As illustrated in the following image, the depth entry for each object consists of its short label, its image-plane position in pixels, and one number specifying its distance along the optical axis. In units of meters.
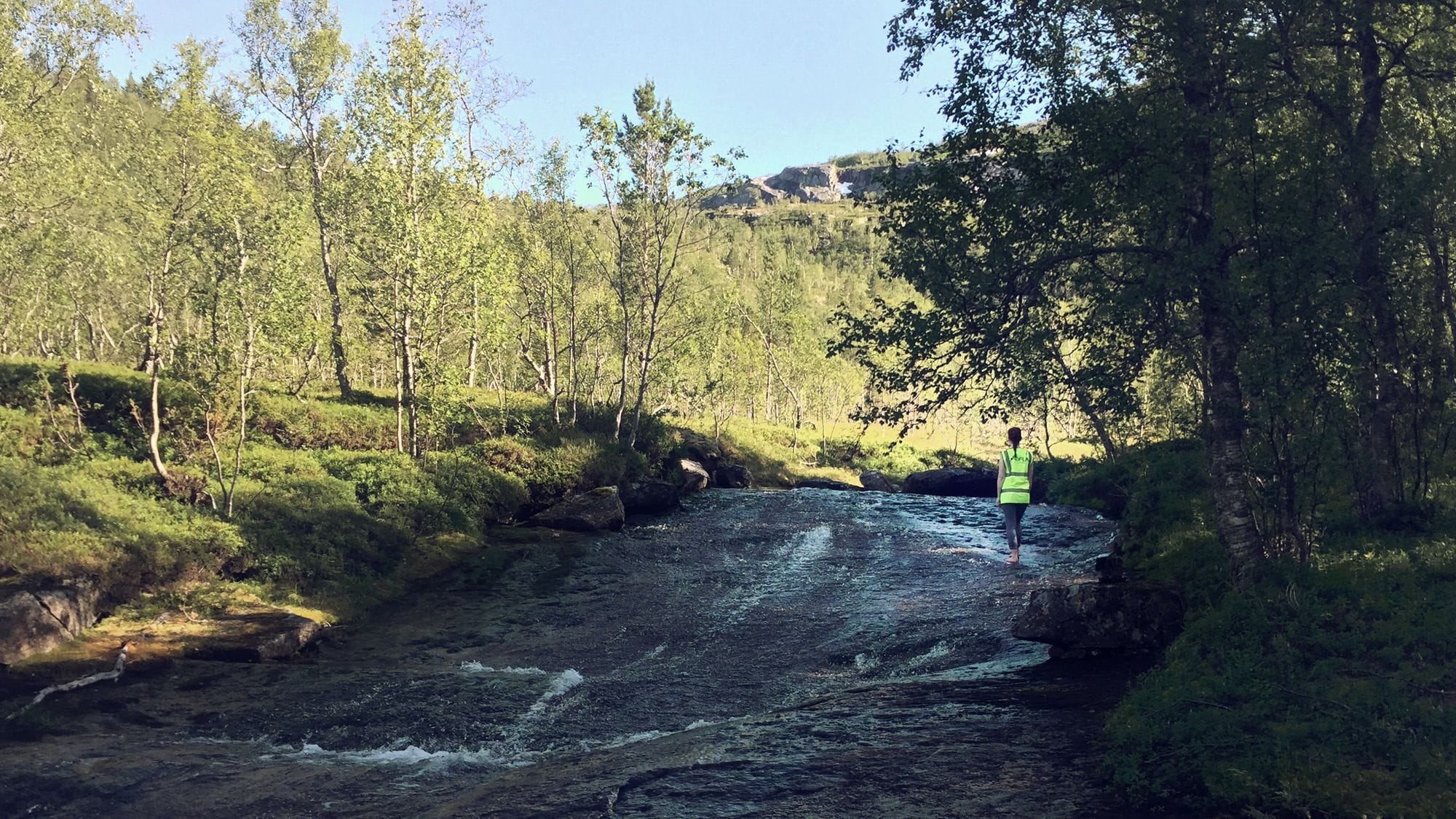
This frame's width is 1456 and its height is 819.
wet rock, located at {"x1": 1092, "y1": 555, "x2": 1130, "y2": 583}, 17.98
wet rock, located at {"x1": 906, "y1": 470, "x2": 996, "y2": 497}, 47.94
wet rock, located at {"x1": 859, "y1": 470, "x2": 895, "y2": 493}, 52.88
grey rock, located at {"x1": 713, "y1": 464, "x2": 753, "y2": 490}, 46.97
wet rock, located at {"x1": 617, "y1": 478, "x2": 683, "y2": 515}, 34.38
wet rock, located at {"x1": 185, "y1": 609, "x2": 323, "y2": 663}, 14.77
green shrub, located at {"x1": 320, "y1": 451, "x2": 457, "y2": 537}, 23.88
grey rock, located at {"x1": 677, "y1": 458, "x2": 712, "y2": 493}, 41.31
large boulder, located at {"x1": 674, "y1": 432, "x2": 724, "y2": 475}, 45.77
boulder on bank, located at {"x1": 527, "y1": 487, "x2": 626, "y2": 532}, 29.14
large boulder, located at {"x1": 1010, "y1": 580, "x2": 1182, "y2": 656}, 12.71
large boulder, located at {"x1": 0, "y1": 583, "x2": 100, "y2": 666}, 13.22
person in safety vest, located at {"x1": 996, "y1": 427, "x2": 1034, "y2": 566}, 19.81
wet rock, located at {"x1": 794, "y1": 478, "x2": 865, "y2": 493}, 51.97
